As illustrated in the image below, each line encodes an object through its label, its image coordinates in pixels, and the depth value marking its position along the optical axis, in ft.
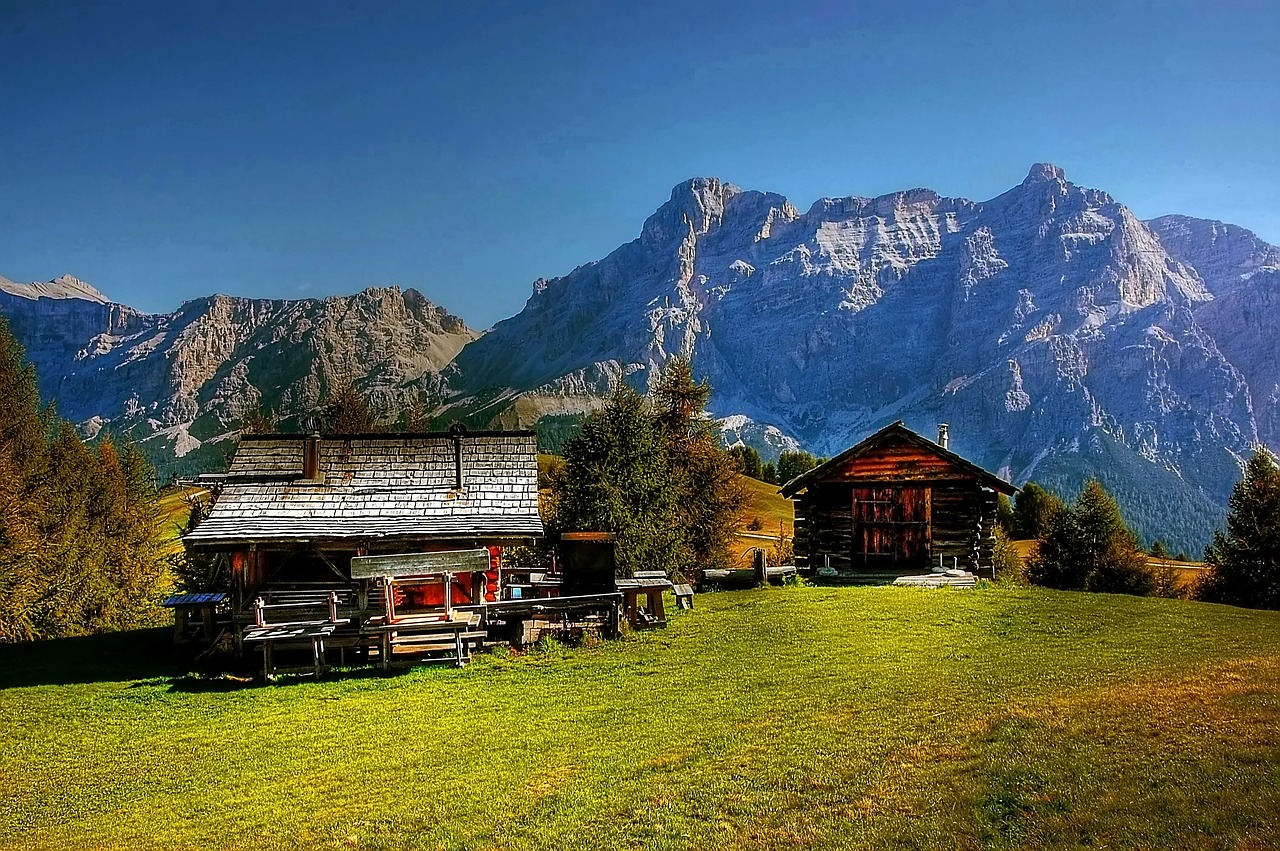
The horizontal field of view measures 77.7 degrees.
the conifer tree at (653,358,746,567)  143.64
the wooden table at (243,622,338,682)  68.33
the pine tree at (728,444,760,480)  428.40
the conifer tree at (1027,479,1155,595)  163.73
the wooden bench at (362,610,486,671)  70.13
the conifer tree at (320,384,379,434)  177.47
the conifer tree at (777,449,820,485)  419.76
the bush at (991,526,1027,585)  166.30
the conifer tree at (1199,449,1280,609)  135.44
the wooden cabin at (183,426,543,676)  72.49
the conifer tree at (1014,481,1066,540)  271.33
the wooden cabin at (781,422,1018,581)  102.89
